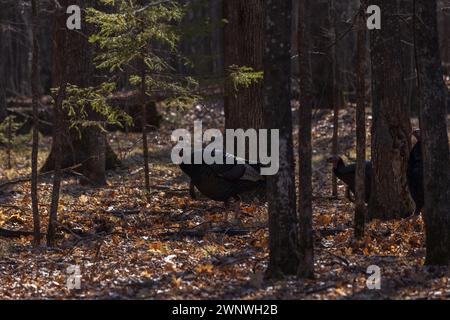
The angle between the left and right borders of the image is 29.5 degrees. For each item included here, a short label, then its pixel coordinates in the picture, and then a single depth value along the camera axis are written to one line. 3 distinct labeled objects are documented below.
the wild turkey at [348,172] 15.59
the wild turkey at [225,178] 14.70
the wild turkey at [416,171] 13.80
